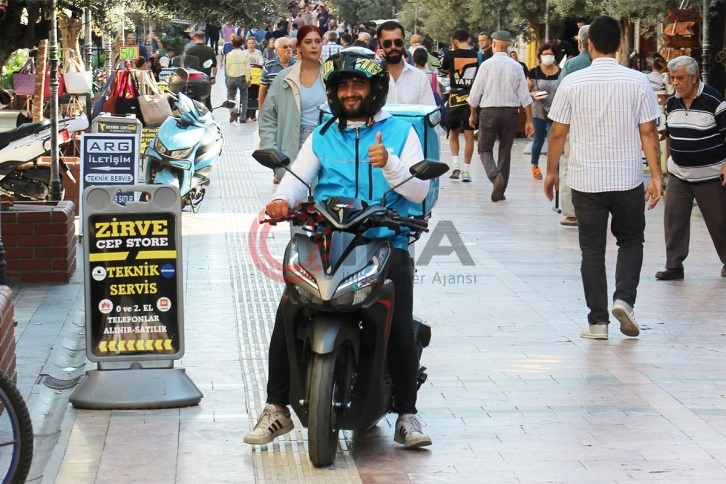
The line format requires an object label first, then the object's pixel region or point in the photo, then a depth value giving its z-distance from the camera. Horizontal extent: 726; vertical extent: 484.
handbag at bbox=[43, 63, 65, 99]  19.62
